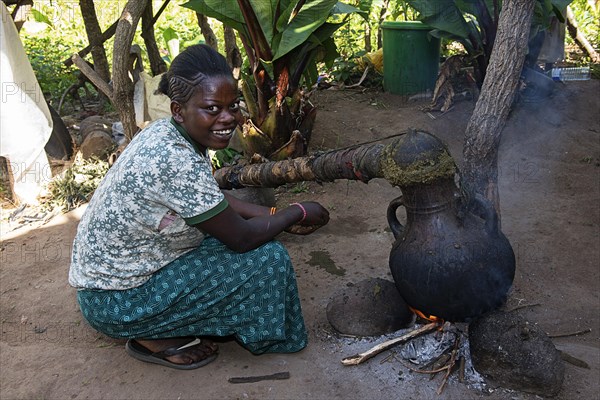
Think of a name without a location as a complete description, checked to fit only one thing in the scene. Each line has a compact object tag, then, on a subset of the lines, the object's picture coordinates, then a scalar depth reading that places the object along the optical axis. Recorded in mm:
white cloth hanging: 4809
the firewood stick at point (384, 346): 2719
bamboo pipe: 2480
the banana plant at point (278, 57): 4668
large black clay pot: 2510
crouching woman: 2387
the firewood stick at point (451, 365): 2530
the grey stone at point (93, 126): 5984
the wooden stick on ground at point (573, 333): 2949
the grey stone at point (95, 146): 5641
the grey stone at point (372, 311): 2904
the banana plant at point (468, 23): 5695
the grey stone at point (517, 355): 2420
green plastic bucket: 6682
